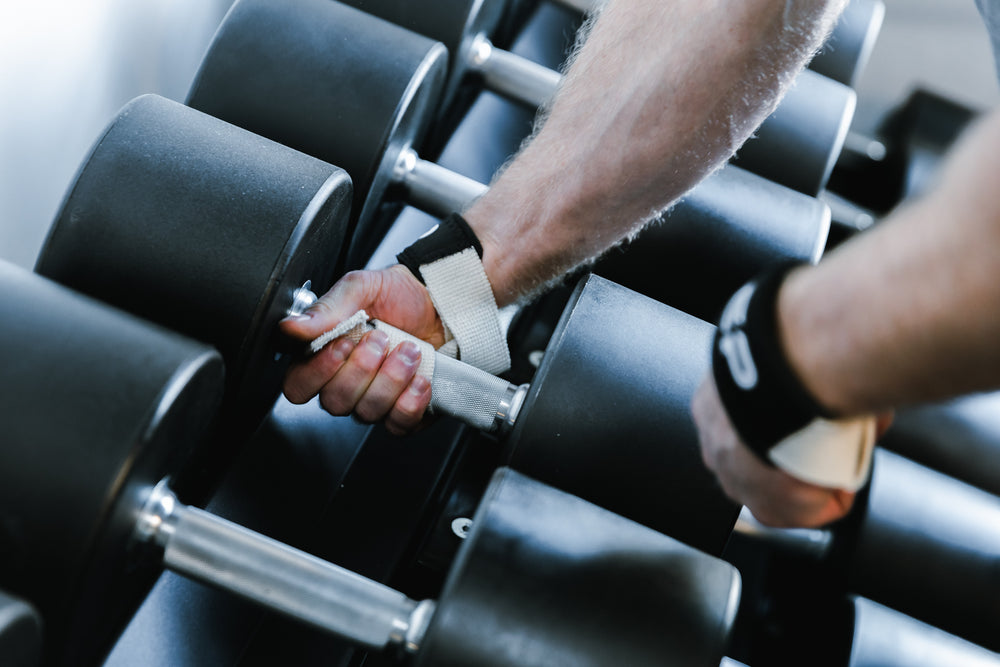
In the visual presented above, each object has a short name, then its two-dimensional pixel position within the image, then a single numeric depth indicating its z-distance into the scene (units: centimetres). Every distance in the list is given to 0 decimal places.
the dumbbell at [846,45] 139
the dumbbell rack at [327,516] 84
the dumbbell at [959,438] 109
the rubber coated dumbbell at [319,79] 98
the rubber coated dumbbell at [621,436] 81
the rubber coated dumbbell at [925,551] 93
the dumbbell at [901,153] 173
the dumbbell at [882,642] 88
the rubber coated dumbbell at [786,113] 119
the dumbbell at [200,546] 65
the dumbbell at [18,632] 57
